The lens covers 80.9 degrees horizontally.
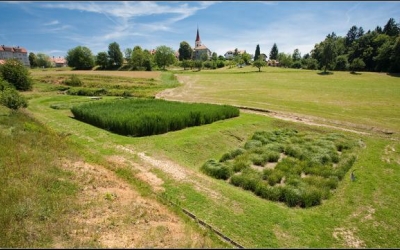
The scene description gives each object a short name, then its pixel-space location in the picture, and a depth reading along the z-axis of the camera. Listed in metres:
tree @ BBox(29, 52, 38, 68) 122.01
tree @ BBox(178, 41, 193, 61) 124.54
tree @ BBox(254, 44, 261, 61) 141.12
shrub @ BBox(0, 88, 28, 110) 21.70
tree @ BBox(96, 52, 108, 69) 91.44
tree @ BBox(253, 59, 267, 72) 82.04
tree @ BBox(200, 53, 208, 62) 129.46
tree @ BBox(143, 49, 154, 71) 87.50
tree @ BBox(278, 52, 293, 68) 108.12
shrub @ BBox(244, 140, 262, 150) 15.65
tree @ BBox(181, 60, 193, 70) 96.81
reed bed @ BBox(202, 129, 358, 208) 10.03
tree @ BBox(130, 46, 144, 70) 88.69
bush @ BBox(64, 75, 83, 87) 49.81
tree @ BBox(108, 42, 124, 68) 92.94
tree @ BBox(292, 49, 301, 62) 124.35
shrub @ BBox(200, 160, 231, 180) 11.95
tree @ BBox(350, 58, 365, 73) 71.94
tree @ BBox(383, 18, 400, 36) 91.62
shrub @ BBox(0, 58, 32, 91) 39.72
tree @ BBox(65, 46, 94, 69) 92.31
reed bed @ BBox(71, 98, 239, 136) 17.05
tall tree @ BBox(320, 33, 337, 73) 71.44
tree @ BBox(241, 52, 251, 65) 119.28
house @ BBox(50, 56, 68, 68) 158.99
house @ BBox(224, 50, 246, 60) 181.00
